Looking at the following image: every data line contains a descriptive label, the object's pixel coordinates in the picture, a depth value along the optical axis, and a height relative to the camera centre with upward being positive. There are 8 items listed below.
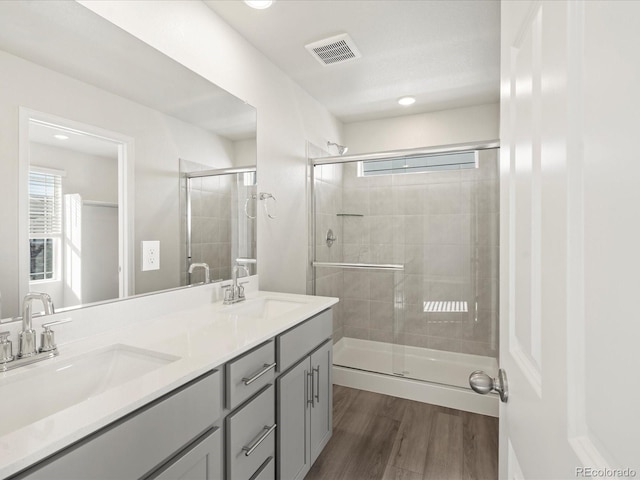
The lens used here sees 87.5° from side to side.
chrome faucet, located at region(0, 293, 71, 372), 0.95 -0.32
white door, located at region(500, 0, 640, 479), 0.28 +0.00
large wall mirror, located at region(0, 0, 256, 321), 1.09 +0.32
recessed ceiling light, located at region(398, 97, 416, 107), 3.09 +1.29
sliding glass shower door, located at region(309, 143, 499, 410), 2.85 -0.19
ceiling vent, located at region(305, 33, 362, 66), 2.16 +1.28
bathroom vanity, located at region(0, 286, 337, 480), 0.71 -0.45
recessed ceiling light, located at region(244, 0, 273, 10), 1.78 +1.27
